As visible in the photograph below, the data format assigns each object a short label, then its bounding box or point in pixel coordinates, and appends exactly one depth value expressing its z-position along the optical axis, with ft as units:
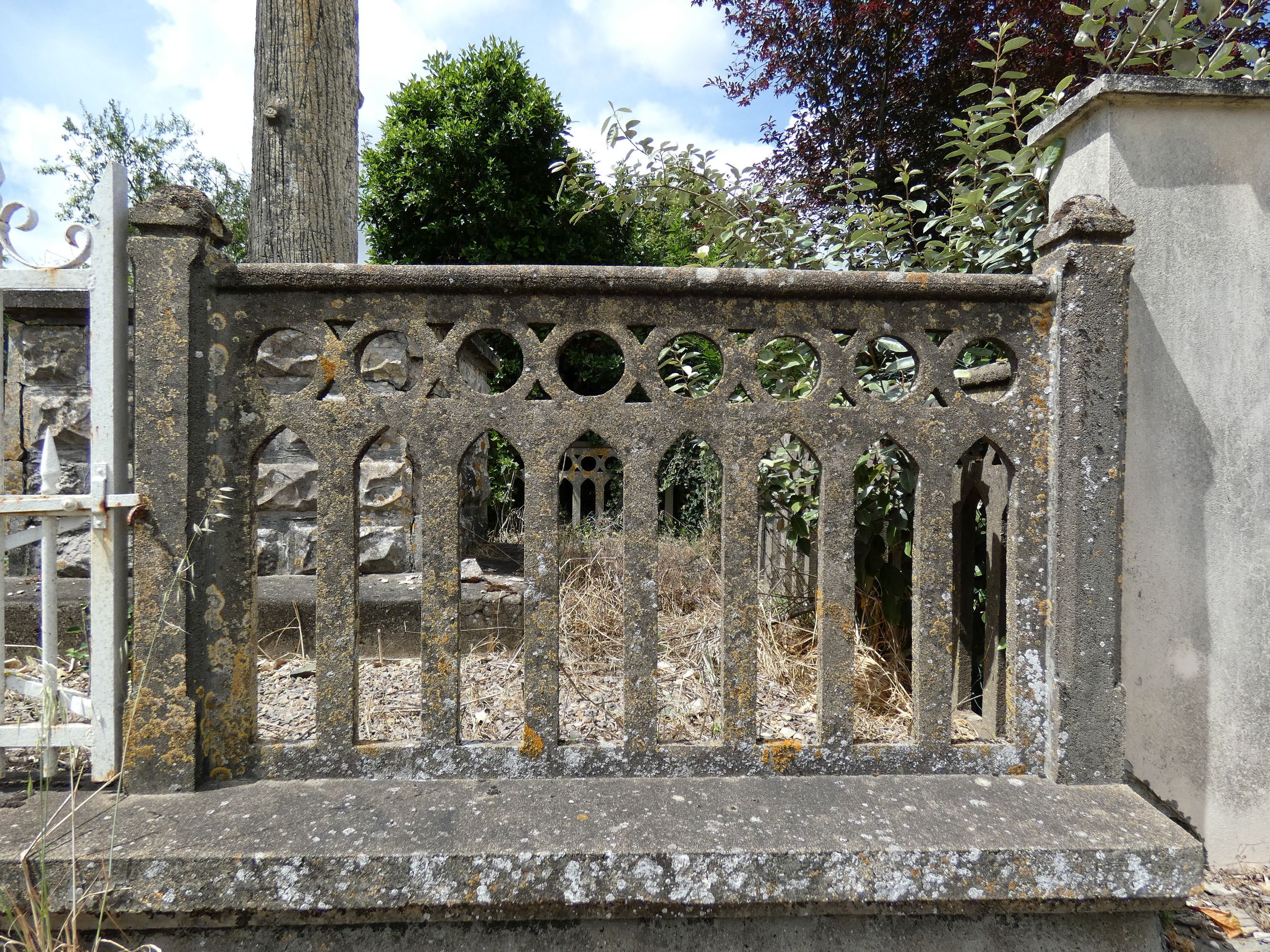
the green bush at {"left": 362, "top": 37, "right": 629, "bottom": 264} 27.22
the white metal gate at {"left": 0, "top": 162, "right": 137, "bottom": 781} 4.70
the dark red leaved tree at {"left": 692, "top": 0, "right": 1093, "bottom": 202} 21.21
